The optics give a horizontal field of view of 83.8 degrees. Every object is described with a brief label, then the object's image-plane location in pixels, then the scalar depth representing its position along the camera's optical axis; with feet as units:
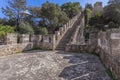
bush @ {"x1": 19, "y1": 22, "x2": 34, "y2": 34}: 21.39
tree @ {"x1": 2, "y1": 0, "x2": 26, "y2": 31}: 29.74
